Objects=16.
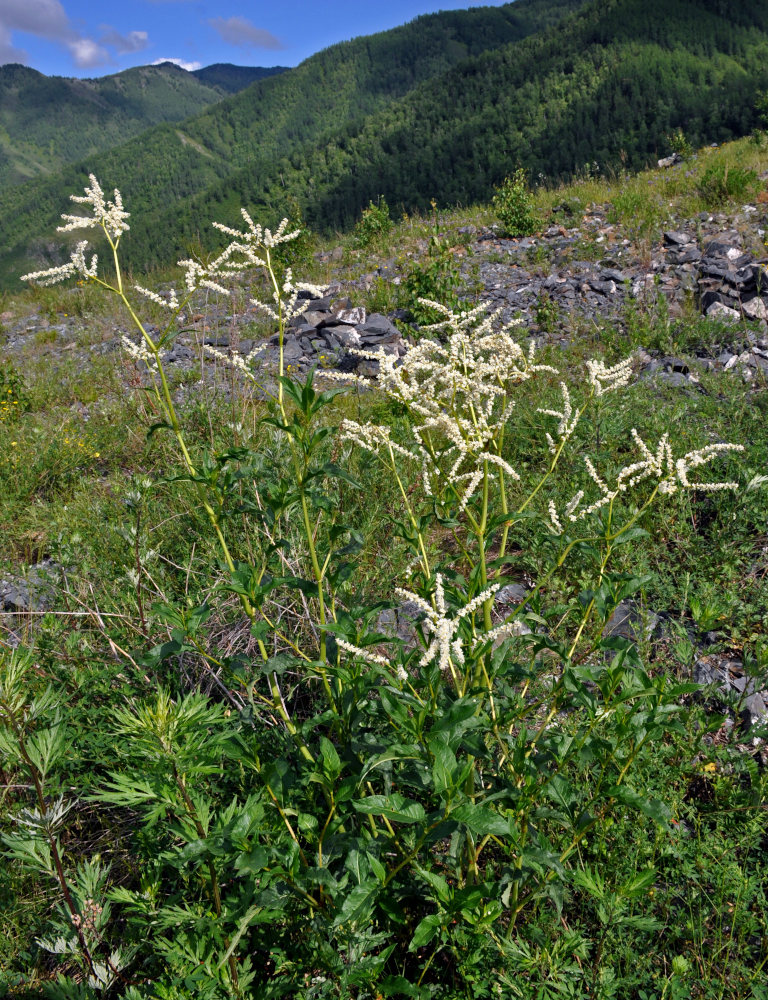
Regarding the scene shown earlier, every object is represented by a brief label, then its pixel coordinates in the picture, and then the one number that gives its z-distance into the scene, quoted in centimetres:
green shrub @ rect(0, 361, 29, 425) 690
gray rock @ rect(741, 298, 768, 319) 694
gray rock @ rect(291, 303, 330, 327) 918
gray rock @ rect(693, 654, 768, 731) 260
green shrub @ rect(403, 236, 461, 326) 831
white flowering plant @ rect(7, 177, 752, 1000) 143
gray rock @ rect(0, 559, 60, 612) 374
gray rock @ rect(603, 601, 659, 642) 296
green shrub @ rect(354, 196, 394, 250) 1302
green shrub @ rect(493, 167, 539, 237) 1166
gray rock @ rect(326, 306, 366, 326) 885
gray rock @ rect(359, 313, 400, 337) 855
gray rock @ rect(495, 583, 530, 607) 348
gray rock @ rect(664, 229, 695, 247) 962
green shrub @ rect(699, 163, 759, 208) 1052
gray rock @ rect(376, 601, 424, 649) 297
